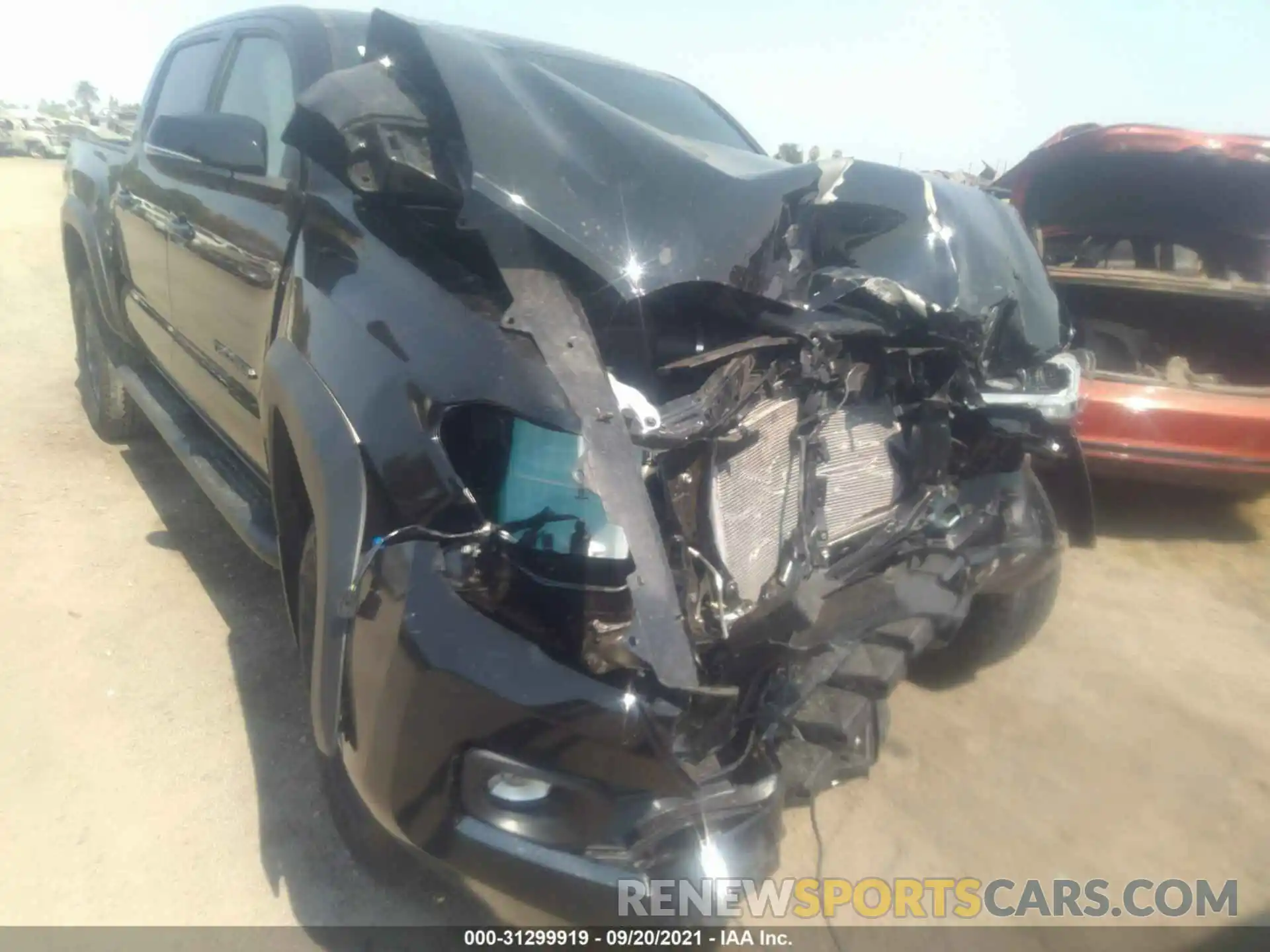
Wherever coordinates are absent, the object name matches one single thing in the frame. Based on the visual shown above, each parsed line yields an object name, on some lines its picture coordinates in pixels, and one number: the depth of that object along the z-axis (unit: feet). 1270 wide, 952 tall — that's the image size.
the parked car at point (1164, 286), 12.95
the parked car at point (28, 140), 81.30
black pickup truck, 4.84
